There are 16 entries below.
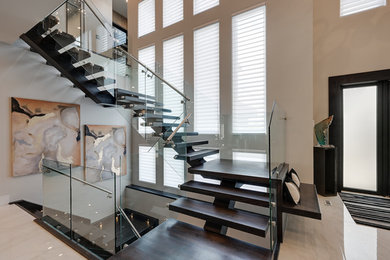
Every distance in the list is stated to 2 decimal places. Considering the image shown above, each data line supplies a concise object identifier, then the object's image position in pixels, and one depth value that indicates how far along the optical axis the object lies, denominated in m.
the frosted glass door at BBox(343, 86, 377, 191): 3.81
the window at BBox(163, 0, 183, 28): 5.05
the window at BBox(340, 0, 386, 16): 3.51
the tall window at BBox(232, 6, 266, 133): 3.88
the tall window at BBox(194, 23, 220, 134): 4.43
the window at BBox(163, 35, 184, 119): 4.22
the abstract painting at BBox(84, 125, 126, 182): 5.02
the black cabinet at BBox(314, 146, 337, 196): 3.44
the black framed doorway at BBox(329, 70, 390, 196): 3.62
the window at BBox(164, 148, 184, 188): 3.23
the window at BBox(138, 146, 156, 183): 5.57
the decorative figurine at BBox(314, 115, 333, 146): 3.51
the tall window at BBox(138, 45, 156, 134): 3.77
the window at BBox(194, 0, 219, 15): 4.48
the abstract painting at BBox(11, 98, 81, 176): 3.67
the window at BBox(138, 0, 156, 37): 5.64
